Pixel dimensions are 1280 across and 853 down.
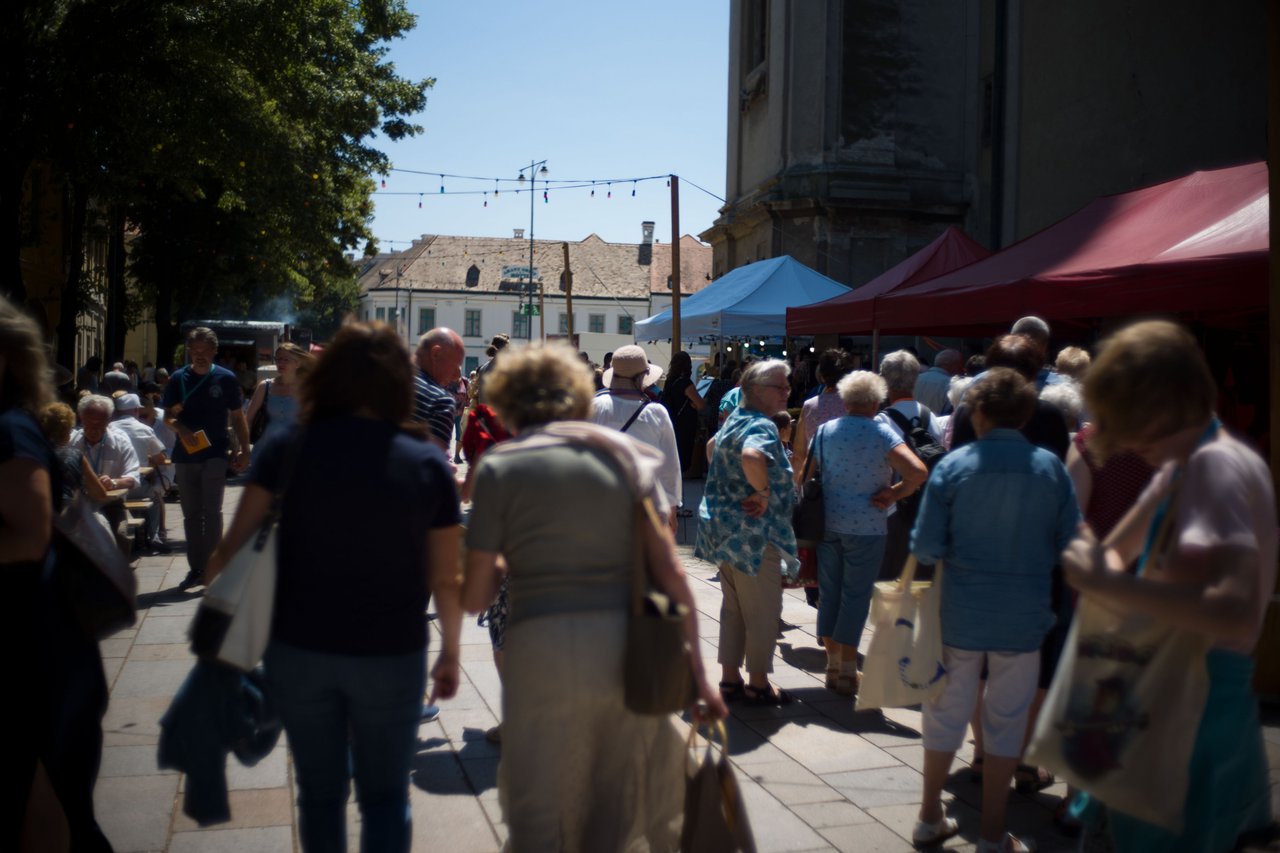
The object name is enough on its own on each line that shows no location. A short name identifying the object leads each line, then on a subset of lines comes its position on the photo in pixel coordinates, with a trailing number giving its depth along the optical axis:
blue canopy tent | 16.64
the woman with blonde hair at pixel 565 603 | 3.25
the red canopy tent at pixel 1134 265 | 7.88
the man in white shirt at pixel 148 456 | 10.39
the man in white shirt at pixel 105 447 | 9.40
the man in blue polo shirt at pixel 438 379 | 5.93
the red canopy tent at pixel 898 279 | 12.81
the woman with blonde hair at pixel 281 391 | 9.73
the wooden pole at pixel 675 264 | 19.61
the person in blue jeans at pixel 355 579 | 3.17
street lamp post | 35.38
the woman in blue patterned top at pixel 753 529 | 6.23
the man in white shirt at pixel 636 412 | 6.37
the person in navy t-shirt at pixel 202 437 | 9.18
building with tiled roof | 84.44
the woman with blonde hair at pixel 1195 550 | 2.67
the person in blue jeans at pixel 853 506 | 6.39
